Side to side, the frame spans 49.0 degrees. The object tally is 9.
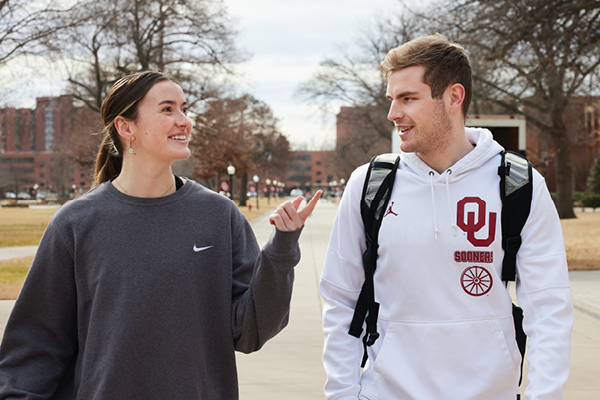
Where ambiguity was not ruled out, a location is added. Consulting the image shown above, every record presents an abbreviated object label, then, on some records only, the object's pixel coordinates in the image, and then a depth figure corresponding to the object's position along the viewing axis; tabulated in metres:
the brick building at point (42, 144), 24.10
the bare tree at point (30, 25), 18.58
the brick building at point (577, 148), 55.03
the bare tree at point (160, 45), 26.31
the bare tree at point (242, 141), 29.42
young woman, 2.37
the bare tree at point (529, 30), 12.62
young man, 2.45
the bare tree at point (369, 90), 36.91
